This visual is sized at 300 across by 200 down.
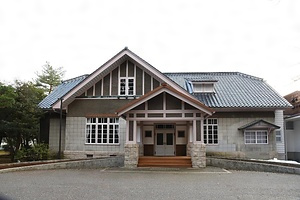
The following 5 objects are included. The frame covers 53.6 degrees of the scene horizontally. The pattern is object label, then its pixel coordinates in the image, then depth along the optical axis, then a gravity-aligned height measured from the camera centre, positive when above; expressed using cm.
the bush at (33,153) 1859 -151
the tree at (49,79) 3975 +678
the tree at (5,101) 2045 +197
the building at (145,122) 1938 +53
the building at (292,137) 2371 -52
